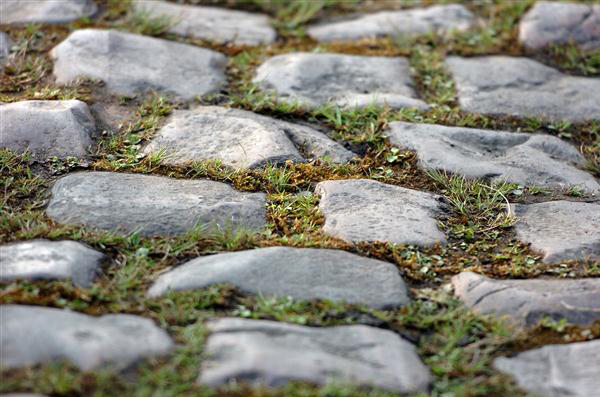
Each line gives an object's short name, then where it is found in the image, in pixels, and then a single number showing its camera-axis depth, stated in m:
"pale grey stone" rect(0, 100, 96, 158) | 5.25
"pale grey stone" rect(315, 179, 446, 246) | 4.75
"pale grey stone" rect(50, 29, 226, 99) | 6.14
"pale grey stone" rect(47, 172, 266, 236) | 4.64
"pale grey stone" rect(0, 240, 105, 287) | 4.10
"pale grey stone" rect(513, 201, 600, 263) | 4.74
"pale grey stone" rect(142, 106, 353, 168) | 5.37
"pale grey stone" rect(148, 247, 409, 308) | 4.18
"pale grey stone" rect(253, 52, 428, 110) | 6.24
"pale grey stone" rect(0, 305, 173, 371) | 3.54
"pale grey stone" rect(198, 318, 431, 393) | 3.55
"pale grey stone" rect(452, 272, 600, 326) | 4.19
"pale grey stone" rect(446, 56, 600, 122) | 6.34
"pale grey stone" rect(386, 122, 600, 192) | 5.48
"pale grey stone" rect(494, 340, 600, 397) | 3.72
